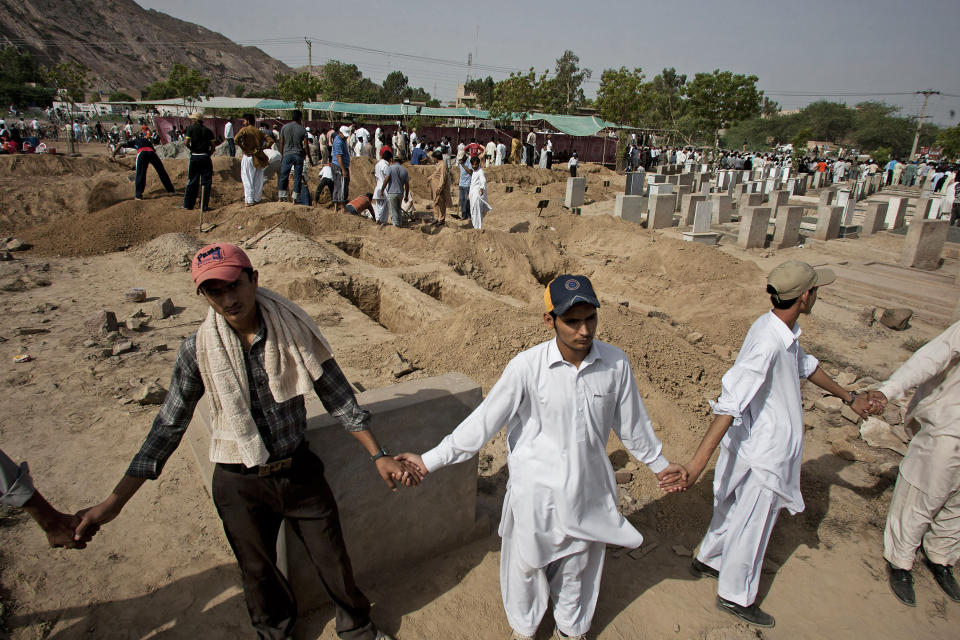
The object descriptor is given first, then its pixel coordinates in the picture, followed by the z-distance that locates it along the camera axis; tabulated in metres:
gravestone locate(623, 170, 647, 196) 17.44
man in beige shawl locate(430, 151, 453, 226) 11.83
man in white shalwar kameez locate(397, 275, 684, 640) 1.99
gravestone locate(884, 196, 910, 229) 13.41
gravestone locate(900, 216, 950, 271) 9.85
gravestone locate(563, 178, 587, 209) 15.99
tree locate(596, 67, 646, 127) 27.88
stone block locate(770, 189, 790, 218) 13.23
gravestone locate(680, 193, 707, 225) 13.54
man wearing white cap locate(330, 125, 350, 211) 12.13
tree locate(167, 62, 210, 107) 29.62
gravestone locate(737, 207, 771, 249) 11.03
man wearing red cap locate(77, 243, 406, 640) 1.80
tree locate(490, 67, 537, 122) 29.48
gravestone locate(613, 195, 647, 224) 13.27
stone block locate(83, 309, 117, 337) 5.39
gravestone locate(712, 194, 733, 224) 14.05
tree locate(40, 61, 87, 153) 22.16
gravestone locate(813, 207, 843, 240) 11.95
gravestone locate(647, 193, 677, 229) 13.33
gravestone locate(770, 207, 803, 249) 11.04
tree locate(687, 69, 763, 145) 25.34
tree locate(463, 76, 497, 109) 71.35
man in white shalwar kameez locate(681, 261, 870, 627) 2.41
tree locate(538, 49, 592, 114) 63.38
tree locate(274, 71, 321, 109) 27.60
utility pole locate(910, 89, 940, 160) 48.62
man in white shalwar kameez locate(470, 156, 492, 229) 12.00
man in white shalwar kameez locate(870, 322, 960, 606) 2.67
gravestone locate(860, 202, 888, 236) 12.75
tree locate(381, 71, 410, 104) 82.55
